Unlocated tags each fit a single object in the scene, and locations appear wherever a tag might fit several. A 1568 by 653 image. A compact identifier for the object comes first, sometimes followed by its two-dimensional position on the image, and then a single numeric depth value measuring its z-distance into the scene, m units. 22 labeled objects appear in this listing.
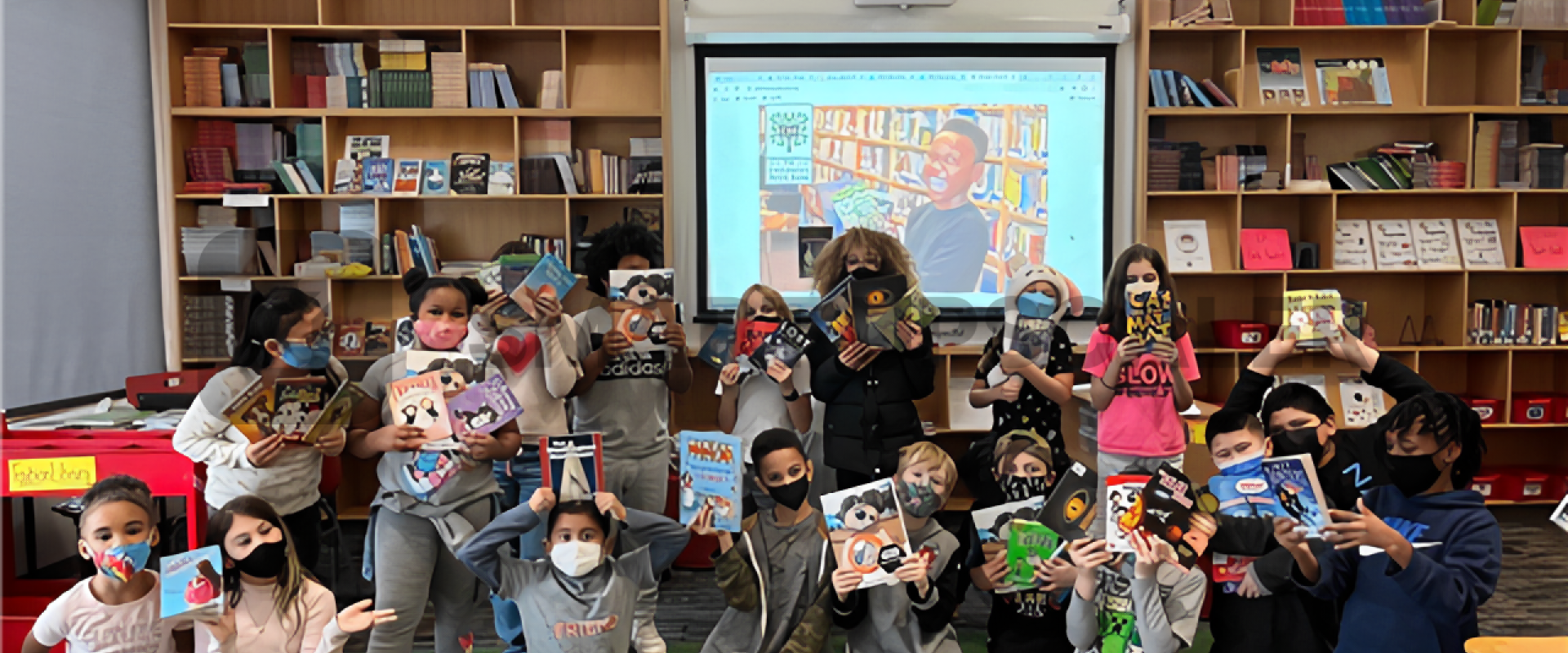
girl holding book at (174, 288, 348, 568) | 2.62
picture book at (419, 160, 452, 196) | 5.08
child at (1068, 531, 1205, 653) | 2.37
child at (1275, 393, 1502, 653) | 2.14
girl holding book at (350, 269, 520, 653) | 2.65
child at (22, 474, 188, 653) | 2.29
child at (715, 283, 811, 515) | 3.23
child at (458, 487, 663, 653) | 2.56
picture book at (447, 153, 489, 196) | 5.05
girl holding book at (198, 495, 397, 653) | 2.29
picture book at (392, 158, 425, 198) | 5.07
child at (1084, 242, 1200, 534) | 2.84
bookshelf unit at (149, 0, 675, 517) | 5.09
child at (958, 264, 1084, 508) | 3.04
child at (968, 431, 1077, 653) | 2.71
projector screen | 5.09
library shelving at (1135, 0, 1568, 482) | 5.11
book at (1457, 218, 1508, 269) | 5.20
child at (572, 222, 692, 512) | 3.10
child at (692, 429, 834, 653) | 2.68
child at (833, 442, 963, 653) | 2.65
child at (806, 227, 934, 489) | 3.06
